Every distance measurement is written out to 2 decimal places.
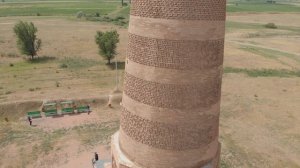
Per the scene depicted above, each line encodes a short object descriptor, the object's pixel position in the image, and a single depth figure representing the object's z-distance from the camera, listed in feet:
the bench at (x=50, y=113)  90.63
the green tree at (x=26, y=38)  152.66
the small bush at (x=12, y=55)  161.05
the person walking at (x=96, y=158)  64.28
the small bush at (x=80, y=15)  331.36
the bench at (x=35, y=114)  88.99
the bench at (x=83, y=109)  93.50
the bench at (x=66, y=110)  92.32
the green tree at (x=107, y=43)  143.23
